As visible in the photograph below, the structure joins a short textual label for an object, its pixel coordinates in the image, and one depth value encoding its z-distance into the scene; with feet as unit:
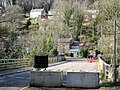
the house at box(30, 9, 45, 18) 465.47
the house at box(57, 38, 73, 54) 307.17
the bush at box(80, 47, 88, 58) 319.76
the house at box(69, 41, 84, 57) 350.56
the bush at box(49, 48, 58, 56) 226.30
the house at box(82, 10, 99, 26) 374.96
